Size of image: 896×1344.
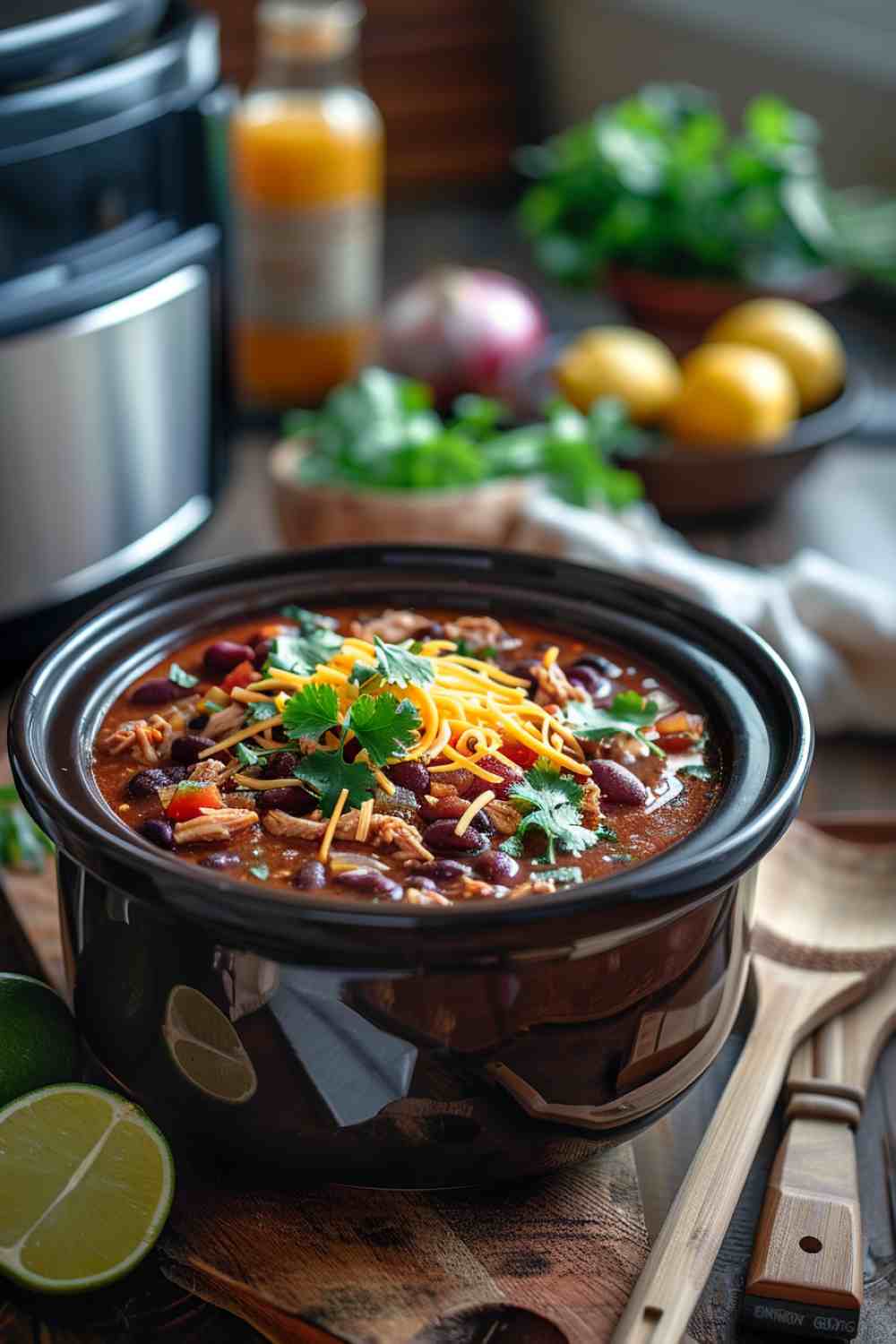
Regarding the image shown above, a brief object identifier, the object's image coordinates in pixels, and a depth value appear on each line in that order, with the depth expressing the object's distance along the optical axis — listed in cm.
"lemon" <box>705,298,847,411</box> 120
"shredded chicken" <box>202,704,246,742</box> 74
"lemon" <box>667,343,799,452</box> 114
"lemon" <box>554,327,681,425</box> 117
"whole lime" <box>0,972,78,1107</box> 72
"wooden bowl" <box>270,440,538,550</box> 105
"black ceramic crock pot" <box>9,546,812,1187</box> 61
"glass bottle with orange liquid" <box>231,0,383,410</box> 125
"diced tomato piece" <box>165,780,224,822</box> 70
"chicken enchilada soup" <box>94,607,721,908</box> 68
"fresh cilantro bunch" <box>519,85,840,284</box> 128
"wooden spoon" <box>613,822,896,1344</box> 65
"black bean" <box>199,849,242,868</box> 67
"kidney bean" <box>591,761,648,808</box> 72
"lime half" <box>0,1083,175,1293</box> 65
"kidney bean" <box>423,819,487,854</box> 69
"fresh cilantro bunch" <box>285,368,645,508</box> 106
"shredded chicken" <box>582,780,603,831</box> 71
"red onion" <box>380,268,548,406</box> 124
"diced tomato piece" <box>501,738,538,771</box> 73
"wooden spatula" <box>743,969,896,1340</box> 66
